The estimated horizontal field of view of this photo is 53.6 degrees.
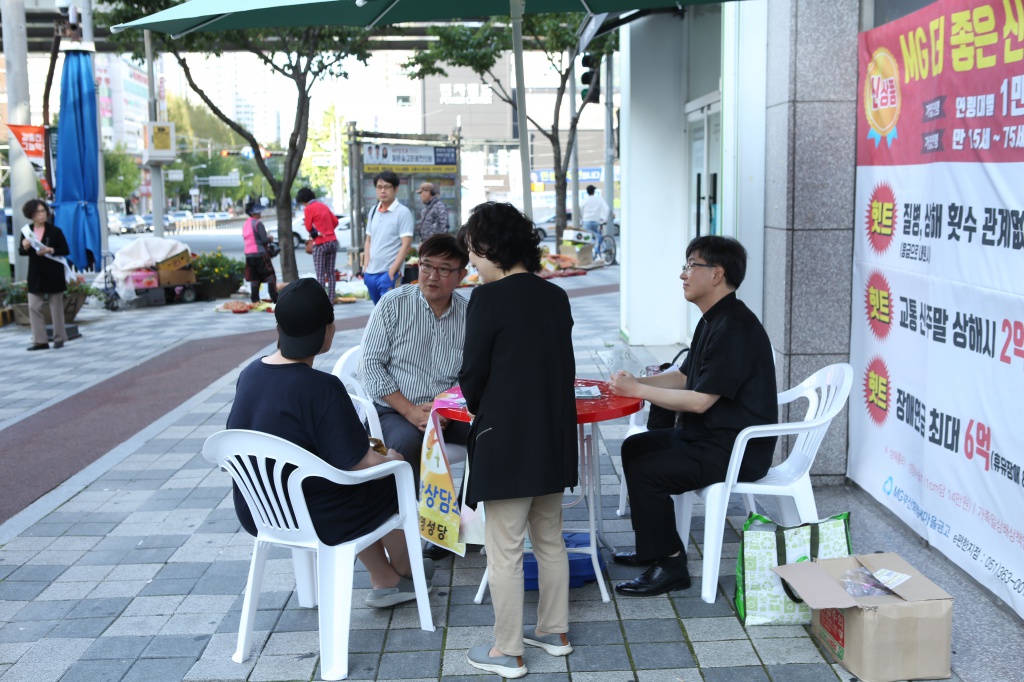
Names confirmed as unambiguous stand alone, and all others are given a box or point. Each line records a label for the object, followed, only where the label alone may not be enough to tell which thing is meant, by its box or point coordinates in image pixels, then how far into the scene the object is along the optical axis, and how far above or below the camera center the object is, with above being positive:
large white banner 3.52 -0.29
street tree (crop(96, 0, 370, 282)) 17.09 +2.99
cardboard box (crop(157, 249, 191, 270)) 15.53 -0.54
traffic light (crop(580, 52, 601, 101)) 15.44 +2.25
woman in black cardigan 3.20 -0.56
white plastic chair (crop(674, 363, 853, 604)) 3.86 -1.04
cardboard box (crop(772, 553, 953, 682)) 3.16 -1.31
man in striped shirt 4.40 -0.57
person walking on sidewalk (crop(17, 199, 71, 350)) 10.75 -0.42
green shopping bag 3.60 -1.21
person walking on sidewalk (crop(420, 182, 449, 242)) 12.49 +0.04
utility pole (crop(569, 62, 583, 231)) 28.44 +0.75
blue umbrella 12.23 +0.80
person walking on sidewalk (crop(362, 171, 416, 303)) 10.08 -0.17
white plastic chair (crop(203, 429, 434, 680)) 3.25 -0.97
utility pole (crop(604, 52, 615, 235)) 21.58 +1.85
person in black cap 3.34 -0.61
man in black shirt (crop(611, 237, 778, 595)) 3.82 -0.72
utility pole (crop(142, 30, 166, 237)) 19.80 +0.79
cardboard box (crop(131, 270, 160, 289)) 15.12 -0.77
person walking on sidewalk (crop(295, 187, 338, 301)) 13.99 -0.08
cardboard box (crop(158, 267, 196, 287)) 15.53 -0.77
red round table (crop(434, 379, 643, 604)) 3.78 -0.73
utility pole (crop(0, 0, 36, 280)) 13.11 +1.85
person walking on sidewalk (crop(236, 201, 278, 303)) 14.83 -0.43
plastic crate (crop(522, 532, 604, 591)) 4.07 -1.41
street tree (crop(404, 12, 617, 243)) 21.84 +3.81
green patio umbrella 4.11 +0.94
